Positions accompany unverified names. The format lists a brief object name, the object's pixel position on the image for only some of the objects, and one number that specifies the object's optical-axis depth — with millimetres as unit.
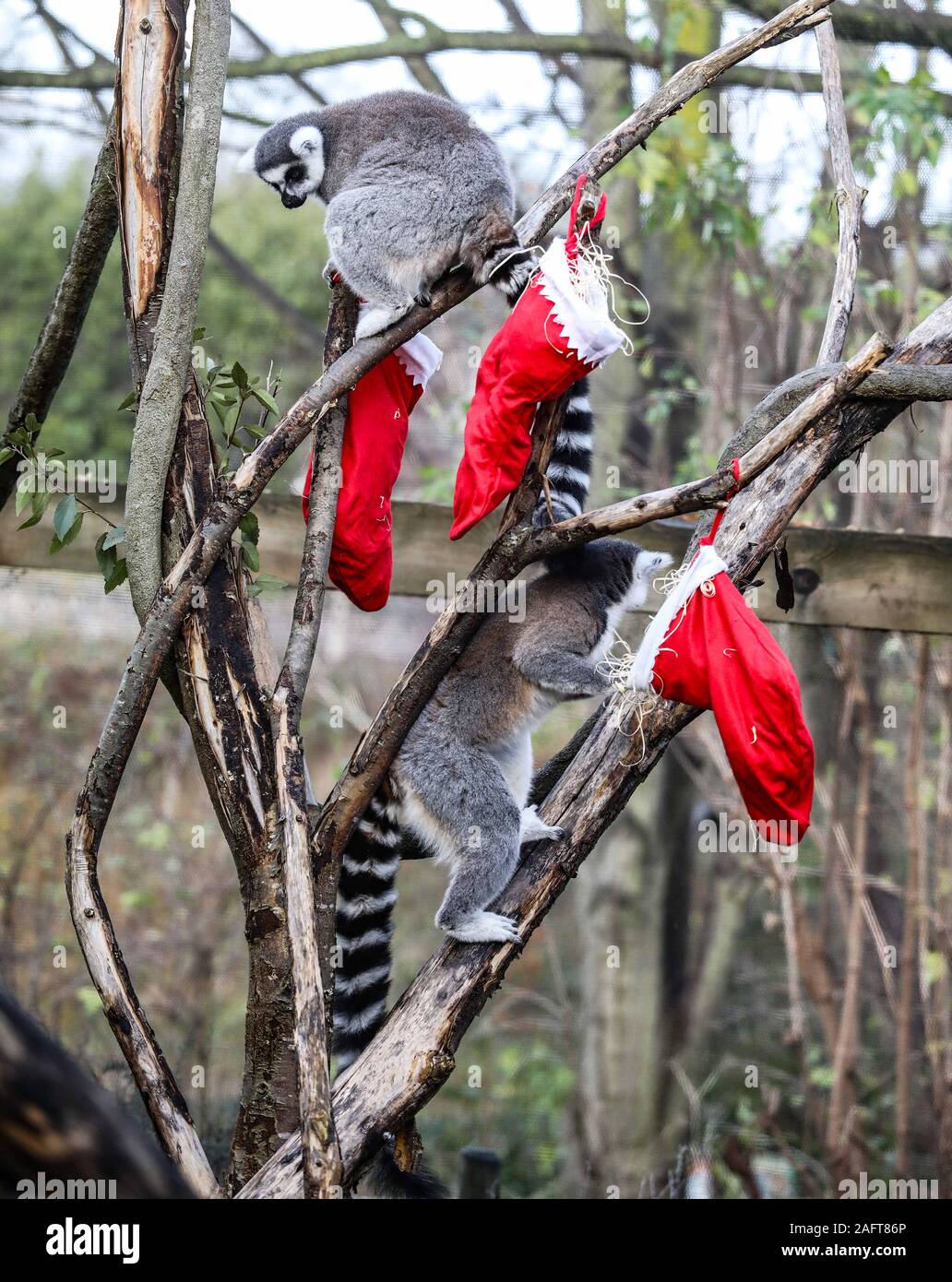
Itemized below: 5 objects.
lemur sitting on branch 2736
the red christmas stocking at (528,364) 2338
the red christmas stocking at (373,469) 2715
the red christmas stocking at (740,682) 2225
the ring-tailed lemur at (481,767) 2625
